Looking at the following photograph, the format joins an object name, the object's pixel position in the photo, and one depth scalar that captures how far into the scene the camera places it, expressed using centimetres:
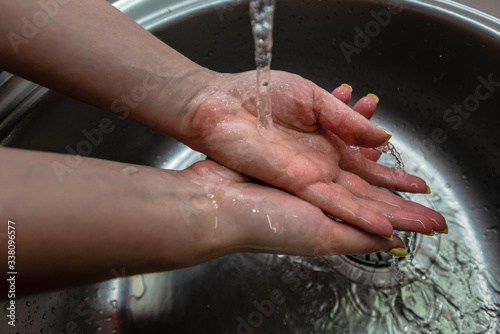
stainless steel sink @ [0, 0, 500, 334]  41
